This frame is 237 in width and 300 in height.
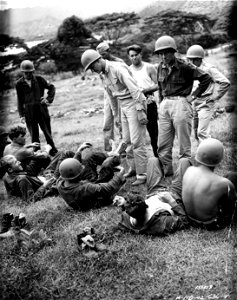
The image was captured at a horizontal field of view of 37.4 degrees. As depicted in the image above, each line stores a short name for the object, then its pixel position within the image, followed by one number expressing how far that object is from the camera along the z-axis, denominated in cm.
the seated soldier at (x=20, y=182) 611
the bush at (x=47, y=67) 2593
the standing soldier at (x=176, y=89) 554
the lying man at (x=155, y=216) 425
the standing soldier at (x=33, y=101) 802
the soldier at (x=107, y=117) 702
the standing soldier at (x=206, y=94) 629
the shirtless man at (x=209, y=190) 399
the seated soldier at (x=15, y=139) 667
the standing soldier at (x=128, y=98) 571
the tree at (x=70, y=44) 2533
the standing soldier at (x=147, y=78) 668
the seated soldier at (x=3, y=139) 768
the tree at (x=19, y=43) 1886
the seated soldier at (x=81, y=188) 503
